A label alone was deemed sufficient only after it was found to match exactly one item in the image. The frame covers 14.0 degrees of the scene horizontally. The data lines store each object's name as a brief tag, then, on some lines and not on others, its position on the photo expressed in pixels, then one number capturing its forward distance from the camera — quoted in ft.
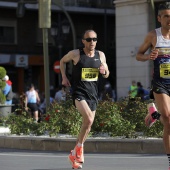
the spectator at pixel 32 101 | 86.69
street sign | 131.30
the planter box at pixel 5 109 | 68.00
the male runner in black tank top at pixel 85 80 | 32.86
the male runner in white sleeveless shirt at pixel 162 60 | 28.07
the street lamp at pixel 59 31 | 126.00
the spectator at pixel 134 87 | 89.28
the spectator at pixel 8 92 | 73.56
